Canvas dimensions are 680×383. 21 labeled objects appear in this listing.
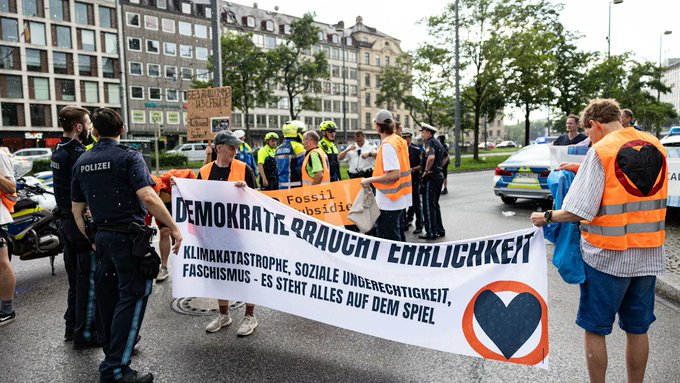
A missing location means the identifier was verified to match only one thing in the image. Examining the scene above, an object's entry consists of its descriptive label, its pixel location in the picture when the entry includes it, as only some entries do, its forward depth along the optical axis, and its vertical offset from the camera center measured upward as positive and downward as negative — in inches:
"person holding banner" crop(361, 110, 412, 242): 194.9 -15.0
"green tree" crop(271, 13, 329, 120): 1611.7 +290.0
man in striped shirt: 107.0 -19.7
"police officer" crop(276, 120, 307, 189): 281.9 -7.4
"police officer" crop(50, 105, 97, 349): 156.0 -31.0
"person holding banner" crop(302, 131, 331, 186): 252.2 -10.7
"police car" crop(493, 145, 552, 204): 421.4 -31.3
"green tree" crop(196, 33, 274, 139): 1460.4 +234.2
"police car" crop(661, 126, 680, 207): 317.7 -24.6
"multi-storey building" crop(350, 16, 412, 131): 3235.7 +579.4
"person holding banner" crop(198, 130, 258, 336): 173.3 -9.8
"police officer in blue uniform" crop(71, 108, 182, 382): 130.3 -19.8
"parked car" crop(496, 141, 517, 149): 3211.6 -26.9
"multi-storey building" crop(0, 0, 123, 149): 1862.7 +356.3
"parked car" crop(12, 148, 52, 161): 1312.6 -9.7
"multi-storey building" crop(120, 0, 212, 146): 2187.5 +434.7
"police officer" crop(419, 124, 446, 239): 329.1 -31.8
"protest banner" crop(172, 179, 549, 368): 125.4 -39.9
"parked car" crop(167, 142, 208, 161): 1421.5 -14.0
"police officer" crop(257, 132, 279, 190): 329.7 -16.7
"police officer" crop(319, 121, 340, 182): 335.9 +0.0
